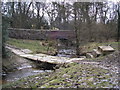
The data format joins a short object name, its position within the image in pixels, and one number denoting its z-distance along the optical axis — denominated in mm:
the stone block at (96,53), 7243
